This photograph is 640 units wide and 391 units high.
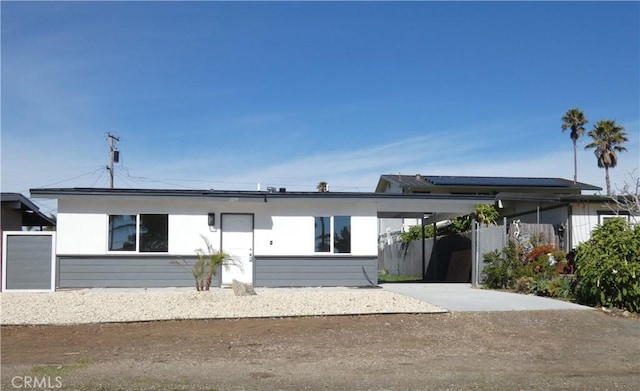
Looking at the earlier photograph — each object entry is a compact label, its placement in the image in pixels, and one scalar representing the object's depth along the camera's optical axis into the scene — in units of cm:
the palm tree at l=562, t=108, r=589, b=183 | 5288
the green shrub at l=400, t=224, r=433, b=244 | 3228
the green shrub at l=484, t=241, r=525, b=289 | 1873
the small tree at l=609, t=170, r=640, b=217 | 1901
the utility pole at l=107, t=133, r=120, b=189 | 3734
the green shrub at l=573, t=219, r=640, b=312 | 1399
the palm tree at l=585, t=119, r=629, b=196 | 4588
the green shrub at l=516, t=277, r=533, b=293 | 1750
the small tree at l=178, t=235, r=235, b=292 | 1623
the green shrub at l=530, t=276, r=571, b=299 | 1616
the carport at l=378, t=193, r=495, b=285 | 1978
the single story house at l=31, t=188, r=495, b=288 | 1884
